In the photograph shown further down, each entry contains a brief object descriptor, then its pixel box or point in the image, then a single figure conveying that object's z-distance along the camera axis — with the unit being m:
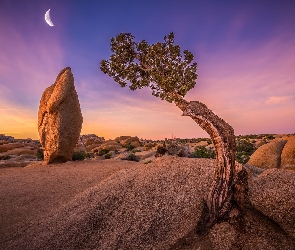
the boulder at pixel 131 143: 39.13
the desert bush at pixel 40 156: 24.33
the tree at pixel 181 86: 5.59
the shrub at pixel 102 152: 28.75
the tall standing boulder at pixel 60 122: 15.35
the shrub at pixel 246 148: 28.68
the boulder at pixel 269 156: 14.69
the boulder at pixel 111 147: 34.03
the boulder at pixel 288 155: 14.03
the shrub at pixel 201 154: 18.31
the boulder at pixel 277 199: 5.05
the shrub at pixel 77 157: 17.86
